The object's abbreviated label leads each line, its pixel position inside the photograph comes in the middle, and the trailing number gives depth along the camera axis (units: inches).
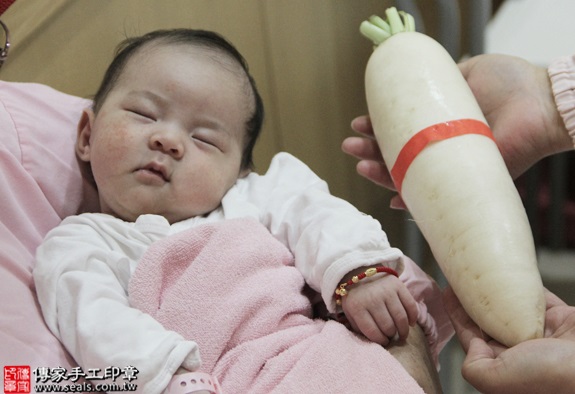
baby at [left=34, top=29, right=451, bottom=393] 35.6
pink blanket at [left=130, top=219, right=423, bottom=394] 35.0
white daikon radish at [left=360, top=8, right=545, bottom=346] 39.2
